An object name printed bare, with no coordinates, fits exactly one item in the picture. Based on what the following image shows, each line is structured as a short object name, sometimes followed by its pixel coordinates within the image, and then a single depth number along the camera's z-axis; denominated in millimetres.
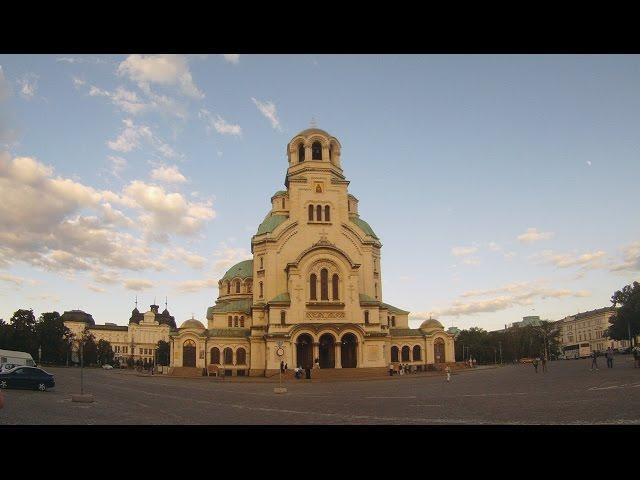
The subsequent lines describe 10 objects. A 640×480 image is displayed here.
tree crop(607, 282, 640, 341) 74000
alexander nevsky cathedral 57156
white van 41825
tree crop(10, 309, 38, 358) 75875
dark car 28281
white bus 96981
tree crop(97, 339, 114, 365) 119188
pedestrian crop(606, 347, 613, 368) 44109
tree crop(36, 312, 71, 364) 84312
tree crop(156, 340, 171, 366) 101750
